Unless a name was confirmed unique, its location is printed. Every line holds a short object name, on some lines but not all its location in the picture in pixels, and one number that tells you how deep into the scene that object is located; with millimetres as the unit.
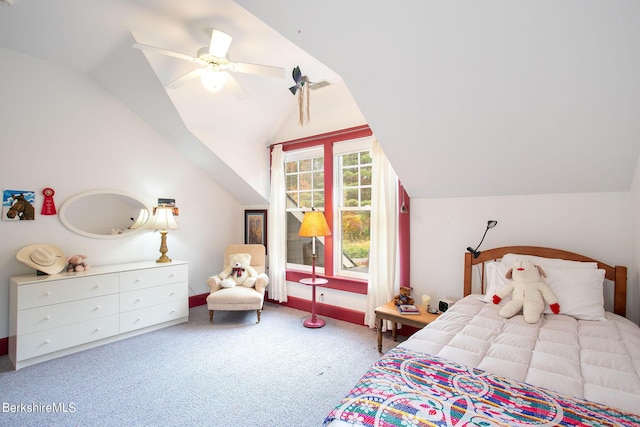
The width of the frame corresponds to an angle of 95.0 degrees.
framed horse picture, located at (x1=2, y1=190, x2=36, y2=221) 2727
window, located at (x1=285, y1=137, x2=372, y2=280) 3502
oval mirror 3155
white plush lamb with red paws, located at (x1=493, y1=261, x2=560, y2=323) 1965
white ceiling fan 2244
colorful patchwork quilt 963
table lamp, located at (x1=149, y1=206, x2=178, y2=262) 3527
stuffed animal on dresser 2939
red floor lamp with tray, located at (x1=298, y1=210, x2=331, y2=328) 3373
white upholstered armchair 3438
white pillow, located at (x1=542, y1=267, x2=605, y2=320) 1962
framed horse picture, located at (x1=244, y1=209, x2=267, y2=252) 4477
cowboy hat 2686
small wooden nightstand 2513
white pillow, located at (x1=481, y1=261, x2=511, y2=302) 2326
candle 2768
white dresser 2496
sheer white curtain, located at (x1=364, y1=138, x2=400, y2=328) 3113
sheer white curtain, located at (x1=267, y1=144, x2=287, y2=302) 4125
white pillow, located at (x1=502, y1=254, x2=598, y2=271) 2166
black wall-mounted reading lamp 2633
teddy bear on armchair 3789
